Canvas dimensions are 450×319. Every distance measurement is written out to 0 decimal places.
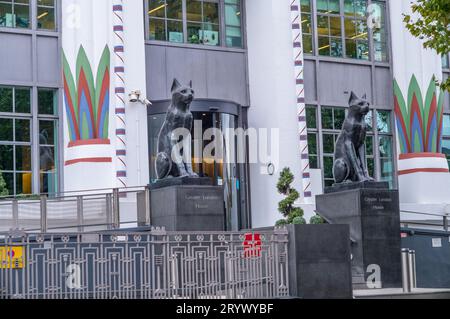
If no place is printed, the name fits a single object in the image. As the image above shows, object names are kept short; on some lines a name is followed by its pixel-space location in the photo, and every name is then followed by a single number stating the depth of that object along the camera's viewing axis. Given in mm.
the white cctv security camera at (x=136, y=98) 28219
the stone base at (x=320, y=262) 17797
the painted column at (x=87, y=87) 27578
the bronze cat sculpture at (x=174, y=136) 22453
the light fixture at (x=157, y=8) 30781
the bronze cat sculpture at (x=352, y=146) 23812
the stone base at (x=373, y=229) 22094
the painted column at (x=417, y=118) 33062
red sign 17516
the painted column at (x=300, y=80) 30984
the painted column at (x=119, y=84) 27812
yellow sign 15469
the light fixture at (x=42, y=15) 28969
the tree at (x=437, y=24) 20859
